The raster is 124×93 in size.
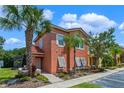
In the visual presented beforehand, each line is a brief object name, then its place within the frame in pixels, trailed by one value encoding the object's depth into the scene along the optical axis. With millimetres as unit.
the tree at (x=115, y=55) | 22168
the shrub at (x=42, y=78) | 9070
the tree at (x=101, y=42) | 14994
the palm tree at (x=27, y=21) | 9039
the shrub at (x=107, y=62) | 19243
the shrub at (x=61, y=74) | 10869
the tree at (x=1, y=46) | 16040
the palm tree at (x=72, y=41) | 12427
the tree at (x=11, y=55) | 14208
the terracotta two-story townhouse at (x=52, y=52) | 11839
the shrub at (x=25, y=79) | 8789
